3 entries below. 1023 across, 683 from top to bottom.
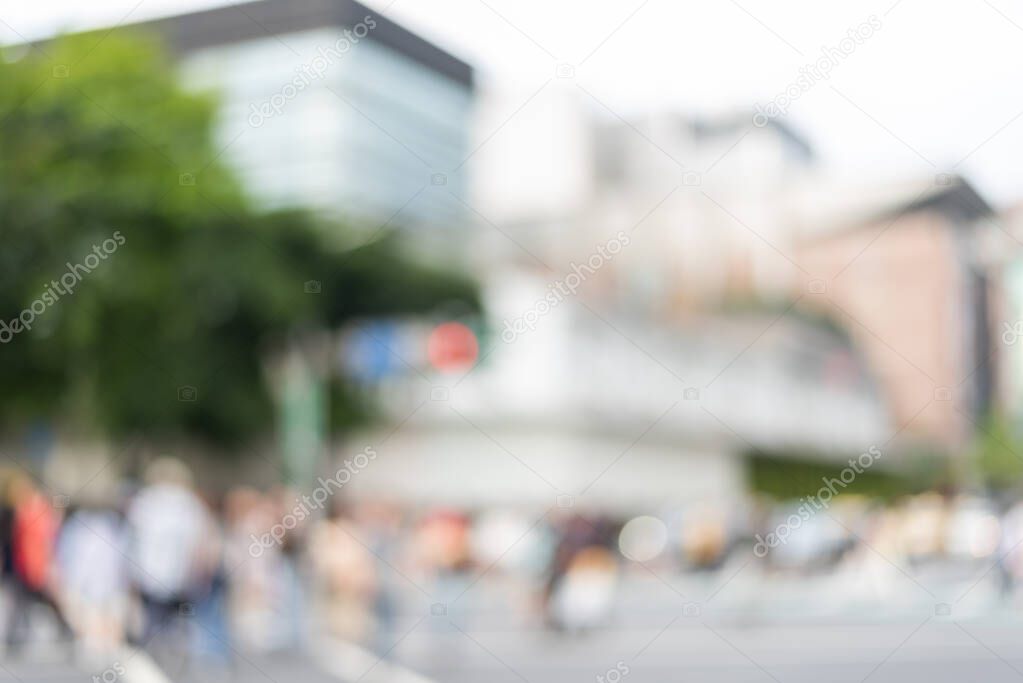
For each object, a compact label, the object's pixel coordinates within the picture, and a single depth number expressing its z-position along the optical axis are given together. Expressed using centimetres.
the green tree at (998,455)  6069
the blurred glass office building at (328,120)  3759
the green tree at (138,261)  2986
